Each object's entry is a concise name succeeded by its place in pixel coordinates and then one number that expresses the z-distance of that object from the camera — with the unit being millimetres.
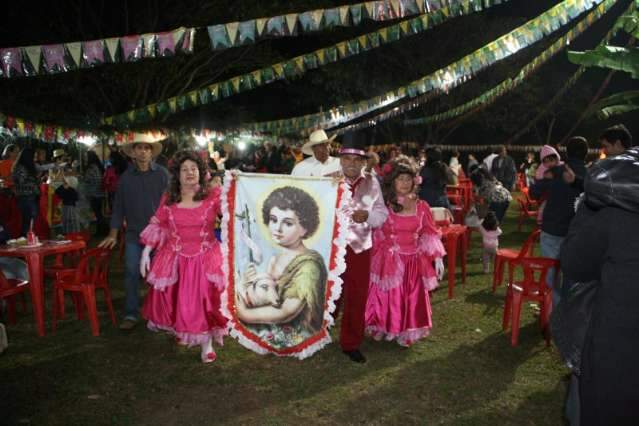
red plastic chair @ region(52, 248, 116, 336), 5410
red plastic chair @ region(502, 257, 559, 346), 5090
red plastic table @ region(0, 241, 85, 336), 5414
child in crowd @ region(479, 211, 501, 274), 7943
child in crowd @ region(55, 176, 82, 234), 10055
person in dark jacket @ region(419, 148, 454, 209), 8109
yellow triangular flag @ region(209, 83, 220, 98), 9797
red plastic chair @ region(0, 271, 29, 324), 5260
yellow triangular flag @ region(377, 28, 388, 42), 7612
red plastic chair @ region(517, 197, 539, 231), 11392
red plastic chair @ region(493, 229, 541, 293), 5622
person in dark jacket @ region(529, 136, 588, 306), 5055
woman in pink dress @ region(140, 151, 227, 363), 4664
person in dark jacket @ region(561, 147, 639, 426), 2264
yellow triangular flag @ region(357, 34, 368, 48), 7944
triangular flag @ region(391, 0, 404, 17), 6028
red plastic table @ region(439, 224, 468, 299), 6816
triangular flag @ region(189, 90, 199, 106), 9855
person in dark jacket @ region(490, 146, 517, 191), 12914
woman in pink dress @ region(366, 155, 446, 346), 5129
